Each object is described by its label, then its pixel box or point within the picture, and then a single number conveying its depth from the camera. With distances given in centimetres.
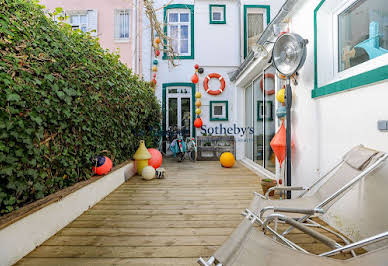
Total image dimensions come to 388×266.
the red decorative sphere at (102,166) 298
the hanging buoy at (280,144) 288
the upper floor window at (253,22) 750
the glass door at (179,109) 762
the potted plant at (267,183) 294
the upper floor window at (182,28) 762
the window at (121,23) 811
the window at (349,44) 179
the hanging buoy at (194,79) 723
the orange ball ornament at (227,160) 546
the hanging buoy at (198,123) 720
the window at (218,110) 737
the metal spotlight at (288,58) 237
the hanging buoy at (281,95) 301
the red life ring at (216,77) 728
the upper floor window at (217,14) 739
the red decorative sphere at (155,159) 475
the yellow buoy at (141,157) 445
